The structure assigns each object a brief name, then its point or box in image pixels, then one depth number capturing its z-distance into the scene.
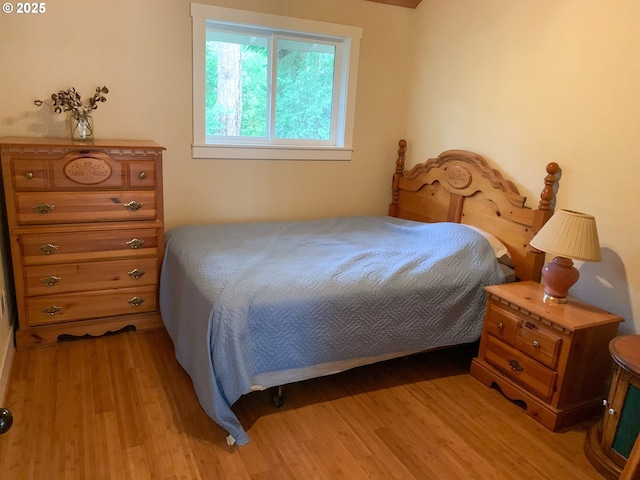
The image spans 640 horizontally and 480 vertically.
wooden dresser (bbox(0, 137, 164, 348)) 2.53
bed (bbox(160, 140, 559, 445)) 2.06
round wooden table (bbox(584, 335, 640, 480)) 1.88
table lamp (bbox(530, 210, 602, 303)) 2.23
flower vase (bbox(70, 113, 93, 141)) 2.80
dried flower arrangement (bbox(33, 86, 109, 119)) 2.77
